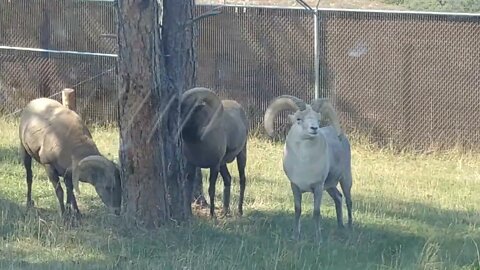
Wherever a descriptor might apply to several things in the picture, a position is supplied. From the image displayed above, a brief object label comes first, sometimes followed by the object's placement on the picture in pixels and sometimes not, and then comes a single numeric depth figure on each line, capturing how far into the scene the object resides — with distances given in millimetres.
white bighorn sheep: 10922
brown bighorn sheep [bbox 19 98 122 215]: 11367
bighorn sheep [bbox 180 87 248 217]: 11648
